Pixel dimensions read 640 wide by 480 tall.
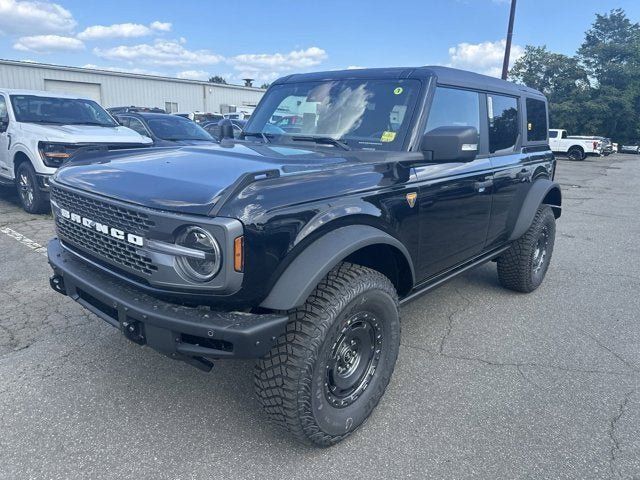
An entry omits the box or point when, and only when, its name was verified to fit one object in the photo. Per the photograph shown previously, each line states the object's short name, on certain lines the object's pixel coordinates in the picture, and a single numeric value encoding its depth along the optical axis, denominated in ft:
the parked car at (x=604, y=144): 101.53
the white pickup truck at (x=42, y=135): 22.57
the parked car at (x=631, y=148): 146.43
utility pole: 47.29
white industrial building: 85.15
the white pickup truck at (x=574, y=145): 100.12
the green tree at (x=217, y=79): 283.87
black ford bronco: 6.88
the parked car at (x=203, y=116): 80.80
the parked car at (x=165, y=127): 31.12
